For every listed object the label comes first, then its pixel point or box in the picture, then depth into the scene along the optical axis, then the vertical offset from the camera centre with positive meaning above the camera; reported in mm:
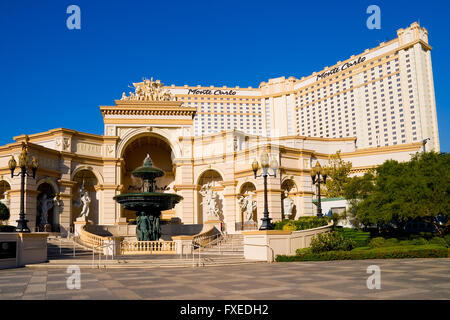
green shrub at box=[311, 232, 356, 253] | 19875 -1640
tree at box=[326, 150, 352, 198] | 36938 +3066
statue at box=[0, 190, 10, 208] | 33081 +1775
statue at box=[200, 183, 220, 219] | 35625 +1051
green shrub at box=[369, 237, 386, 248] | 23719 -1979
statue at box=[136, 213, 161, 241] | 25000 -734
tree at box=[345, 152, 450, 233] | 23984 +1127
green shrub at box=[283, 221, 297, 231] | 23747 -898
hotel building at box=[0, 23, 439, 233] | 34406 +5158
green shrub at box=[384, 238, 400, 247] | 23781 -2048
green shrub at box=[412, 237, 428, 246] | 23314 -2010
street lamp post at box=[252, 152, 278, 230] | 19056 +37
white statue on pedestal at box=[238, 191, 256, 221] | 34500 +752
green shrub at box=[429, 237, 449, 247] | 21769 -1934
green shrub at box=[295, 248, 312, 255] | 19527 -1930
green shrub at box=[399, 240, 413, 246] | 23719 -2079
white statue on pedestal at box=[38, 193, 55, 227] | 33250 +1176
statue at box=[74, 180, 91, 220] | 34094 +1520
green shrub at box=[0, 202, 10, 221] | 26953 +567
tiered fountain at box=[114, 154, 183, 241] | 24812 +621
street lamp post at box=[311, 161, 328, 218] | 24234 +2376
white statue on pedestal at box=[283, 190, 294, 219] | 35250 +492
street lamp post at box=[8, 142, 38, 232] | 17406 +898
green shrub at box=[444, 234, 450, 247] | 21897 -1791
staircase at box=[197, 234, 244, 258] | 22861 -2095
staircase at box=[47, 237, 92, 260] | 21312 -1808
